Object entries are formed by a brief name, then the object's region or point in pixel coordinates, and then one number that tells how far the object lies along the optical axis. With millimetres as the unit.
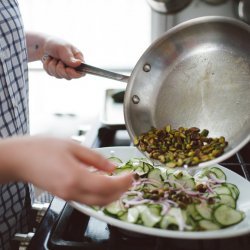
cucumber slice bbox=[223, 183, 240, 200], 732
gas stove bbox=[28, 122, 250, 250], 633
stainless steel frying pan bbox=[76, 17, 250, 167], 796
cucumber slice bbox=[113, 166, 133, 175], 776
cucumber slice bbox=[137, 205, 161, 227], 629
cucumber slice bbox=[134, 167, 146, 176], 778
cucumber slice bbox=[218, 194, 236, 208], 701
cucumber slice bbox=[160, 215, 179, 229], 628
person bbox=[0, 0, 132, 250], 479
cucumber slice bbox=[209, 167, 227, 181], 789
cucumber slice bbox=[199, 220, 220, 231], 628
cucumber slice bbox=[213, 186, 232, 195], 733
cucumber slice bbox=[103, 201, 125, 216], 655
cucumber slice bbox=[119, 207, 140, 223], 643
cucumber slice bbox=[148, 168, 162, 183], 772
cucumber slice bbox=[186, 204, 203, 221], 651
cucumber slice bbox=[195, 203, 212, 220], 652
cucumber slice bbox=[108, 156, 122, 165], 845
